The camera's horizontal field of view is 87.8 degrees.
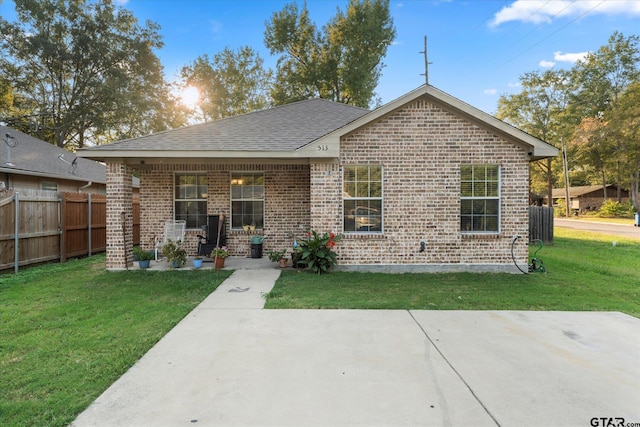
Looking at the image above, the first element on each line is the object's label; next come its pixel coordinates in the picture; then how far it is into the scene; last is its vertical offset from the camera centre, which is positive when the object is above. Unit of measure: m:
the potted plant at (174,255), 7.93 -0.96
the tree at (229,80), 28.77 +11.71
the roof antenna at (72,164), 13.55 +2.14
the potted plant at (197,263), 8.04 -1.18
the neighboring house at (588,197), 45.03 +2.22
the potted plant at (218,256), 7.96 -1.00
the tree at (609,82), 35.72 +14.44
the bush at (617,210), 32.62 +0.28
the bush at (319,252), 7.46 -0.87
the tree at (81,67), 21.34 +10.11
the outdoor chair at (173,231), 8.73 -0.44
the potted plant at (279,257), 8.18 -1.08
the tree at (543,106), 38.22 +12.65
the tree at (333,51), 25.89 +13.11
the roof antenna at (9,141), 11.17 +2.61
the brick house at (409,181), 7.64 +0.77
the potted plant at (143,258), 7.99 -1.04
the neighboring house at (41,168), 10.91 +1.76
